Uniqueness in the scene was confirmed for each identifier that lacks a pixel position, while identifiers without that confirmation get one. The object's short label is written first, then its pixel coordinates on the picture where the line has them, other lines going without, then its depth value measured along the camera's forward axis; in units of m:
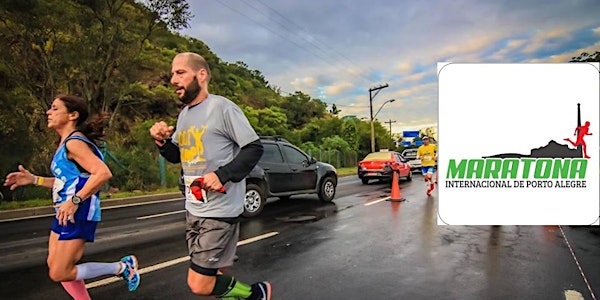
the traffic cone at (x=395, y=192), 11.10
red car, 17.25
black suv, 8.85
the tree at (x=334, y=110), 93.59
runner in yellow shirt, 12.61
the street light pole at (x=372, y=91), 39.34
